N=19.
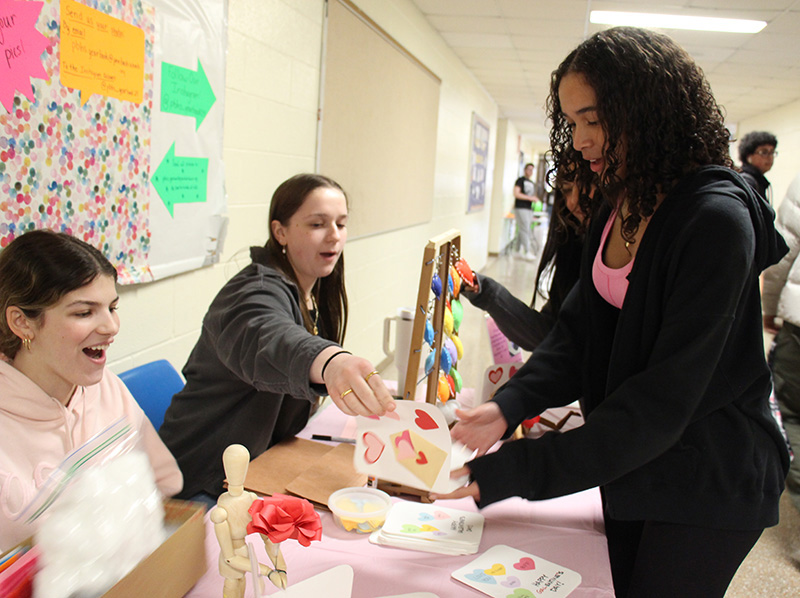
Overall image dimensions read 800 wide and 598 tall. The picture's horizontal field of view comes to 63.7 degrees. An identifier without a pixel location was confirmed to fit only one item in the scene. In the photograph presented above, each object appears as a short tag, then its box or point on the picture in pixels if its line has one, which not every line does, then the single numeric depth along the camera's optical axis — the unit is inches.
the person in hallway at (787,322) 116.2
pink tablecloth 40.3
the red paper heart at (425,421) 41.3
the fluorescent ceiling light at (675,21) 190.4
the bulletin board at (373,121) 129.8
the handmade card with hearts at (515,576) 40.2
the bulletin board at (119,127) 56.8
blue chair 67.4
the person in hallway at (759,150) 187.2
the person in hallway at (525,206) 464.4
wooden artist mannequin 32.4
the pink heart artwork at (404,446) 42.9
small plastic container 46.0
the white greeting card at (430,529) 44.7
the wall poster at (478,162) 333.1
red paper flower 31.6
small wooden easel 52.6
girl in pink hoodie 44.8
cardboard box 32.1
